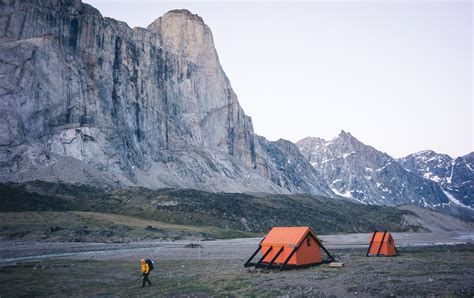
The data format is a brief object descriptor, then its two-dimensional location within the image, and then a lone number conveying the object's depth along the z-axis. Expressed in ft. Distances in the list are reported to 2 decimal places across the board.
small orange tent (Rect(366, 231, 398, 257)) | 124.67
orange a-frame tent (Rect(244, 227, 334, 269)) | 89.51
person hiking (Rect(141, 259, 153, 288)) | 75.82
